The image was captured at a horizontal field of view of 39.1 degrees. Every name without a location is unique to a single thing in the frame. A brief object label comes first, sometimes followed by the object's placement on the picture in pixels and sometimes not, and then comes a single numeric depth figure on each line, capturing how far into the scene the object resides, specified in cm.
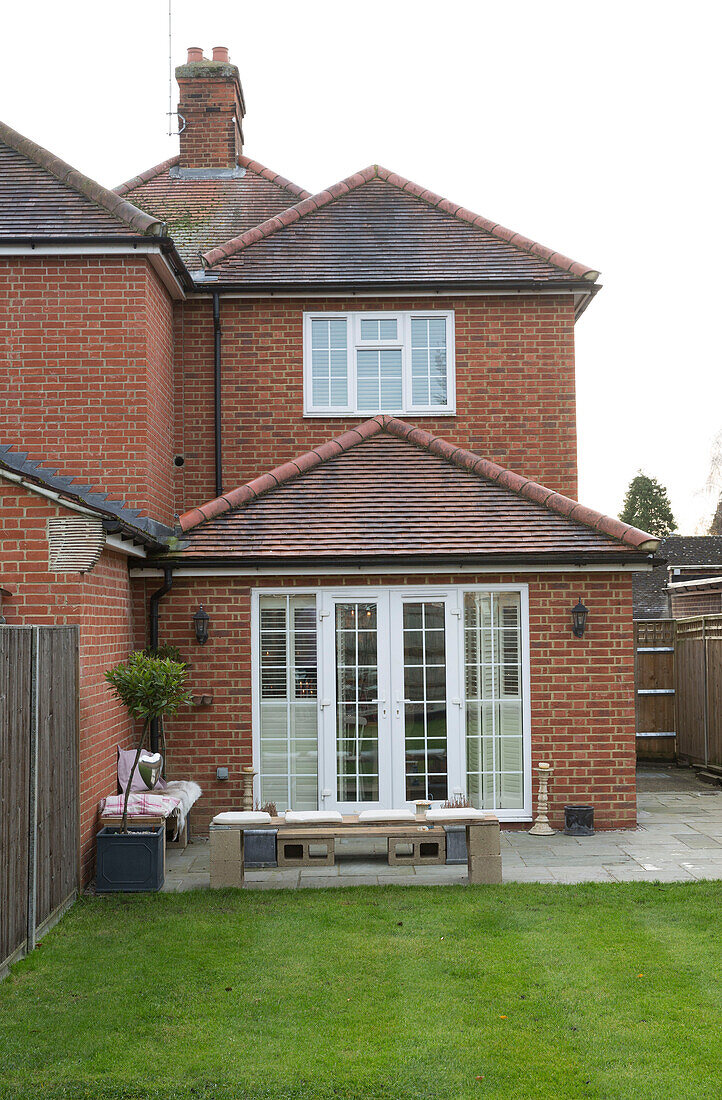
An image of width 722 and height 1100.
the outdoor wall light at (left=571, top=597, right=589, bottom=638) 1007
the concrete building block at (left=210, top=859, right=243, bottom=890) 807
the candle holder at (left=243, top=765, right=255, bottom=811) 990
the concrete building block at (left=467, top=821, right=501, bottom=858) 812
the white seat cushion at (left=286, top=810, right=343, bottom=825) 835
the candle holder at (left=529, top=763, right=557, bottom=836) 991
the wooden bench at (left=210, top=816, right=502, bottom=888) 809
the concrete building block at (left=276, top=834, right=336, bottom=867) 829
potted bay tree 796
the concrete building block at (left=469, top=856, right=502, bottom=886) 811
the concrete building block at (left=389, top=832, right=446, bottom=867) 841
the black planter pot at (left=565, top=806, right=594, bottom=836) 985
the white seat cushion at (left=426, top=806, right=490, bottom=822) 817
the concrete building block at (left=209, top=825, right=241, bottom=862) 807
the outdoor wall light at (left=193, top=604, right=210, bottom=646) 1009
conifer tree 4800
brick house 1013
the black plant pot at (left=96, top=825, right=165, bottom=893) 796
